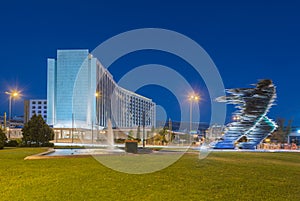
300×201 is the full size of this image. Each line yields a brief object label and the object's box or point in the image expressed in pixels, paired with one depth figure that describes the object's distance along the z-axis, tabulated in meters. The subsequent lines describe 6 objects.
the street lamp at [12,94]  33.62
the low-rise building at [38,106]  108.19
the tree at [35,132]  27.25
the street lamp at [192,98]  35.00
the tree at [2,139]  23.01
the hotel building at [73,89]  90.88
